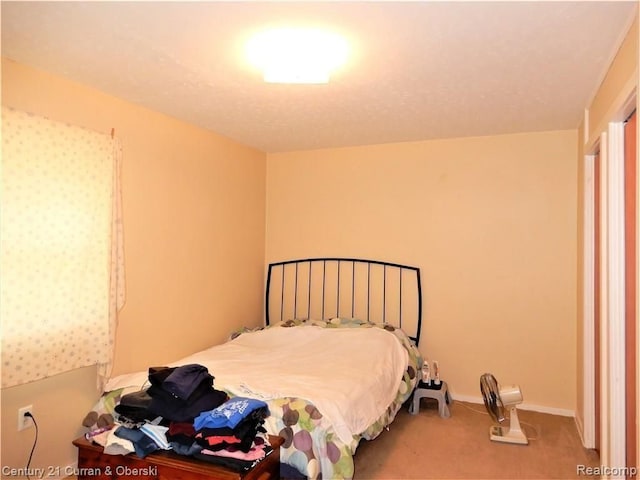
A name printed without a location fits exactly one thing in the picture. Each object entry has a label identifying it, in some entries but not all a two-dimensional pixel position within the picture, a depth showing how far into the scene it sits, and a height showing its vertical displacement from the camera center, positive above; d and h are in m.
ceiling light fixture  2.18 +0.96
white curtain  2.43 -0.03
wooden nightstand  2.16 -1.07
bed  2.55 -0.84
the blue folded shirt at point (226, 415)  2.21 -0.81
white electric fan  3.23 -1.11
